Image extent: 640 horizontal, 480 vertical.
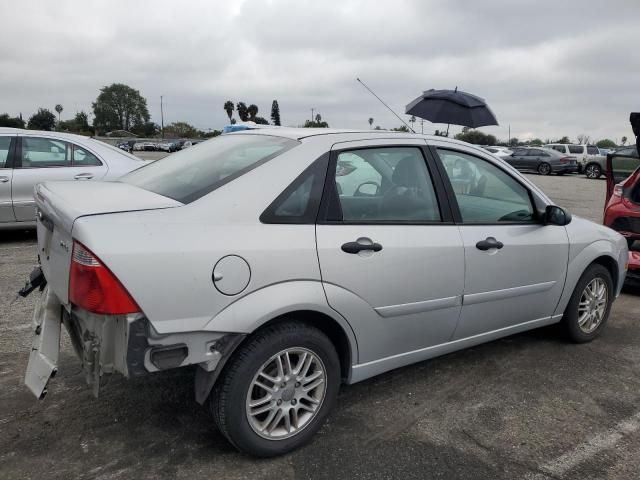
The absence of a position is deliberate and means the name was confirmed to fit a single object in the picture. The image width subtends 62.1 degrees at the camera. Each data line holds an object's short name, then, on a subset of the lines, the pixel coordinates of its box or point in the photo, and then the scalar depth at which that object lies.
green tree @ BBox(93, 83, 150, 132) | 115.75
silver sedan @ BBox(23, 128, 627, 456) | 2.20
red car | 5.52
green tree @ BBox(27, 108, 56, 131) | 91.86
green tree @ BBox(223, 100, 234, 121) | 110.53
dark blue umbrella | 7.34
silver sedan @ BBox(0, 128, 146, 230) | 6.66
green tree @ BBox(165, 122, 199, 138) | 98.98
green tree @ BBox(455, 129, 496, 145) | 53.04
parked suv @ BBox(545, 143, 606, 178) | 26.75
